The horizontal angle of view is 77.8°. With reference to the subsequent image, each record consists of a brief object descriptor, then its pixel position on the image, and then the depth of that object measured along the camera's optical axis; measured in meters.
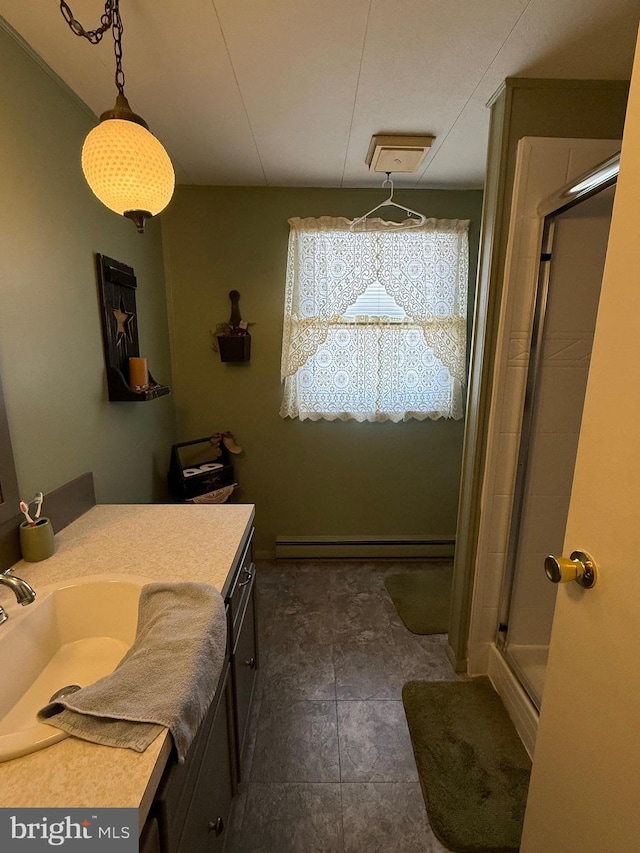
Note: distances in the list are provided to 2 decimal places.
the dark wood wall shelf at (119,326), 1.59
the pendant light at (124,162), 0.92
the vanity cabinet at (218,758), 0.69
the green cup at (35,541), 1.10
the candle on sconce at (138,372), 1.72
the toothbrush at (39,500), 1.14
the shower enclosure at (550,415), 1.40
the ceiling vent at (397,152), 1.70
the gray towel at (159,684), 0.62
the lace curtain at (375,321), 2.28
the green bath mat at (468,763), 1.21
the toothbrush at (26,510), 1.11
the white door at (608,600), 0.65
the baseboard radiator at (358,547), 2.67
